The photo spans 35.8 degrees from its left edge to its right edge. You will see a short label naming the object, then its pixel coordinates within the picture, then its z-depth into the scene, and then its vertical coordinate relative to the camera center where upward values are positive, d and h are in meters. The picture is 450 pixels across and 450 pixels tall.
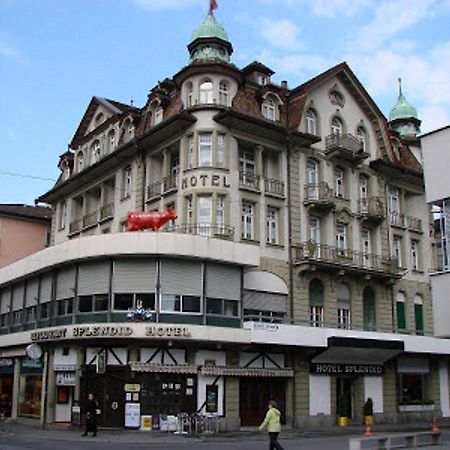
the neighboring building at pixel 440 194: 19.80 +5.65
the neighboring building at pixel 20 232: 50.16 +11.55
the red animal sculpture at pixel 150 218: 32.84 +8.08
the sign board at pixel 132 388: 30.02 +0.27
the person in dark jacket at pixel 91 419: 27.89 -0.98
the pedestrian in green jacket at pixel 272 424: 19.79 -0.79
